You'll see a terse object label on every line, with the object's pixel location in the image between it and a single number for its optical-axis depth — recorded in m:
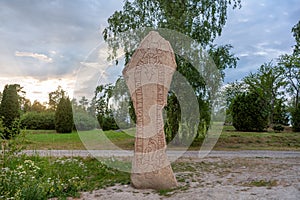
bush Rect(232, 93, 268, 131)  19.33
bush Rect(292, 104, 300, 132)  19.88
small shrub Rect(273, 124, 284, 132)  20.64
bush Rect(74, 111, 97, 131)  12.95
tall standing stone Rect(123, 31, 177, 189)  5.71
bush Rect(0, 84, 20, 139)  17.34
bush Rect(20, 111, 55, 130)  22.02
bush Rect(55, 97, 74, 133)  19.20
